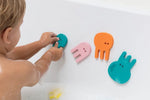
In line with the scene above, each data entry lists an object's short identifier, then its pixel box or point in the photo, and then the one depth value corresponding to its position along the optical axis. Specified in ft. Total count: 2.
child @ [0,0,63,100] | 2.15
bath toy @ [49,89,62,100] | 3.21
